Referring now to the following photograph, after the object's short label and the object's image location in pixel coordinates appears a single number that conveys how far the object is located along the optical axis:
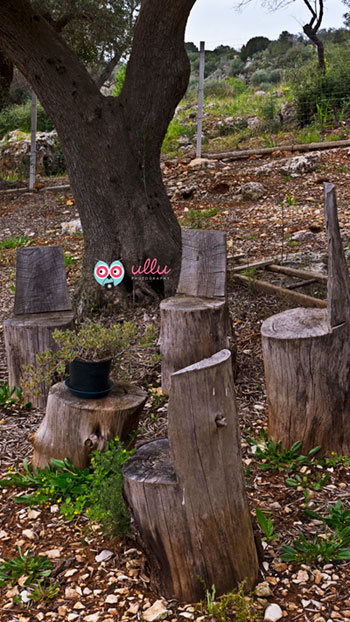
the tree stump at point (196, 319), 3.69
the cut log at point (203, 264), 4.01
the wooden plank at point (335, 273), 3.05
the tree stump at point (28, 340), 3.76
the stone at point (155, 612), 2.12
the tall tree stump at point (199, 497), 2.08
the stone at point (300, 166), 8.84
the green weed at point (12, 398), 3.88
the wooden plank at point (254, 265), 5.63
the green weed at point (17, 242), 7.61
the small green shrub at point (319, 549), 2.36
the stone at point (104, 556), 2.43
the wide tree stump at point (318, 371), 2.99
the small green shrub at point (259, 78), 21.86
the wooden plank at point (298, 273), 5.23
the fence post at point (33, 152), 10.55
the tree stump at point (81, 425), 2.89
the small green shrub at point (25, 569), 2.36
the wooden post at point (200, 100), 10.41
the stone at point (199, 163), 9.97
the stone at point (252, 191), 8.27
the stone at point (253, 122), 12.93
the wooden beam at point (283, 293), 4.63
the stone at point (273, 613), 2.10
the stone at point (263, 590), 2.20
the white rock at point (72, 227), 7.91
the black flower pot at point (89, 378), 2.94
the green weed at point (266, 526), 2.49
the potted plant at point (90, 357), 2.96
